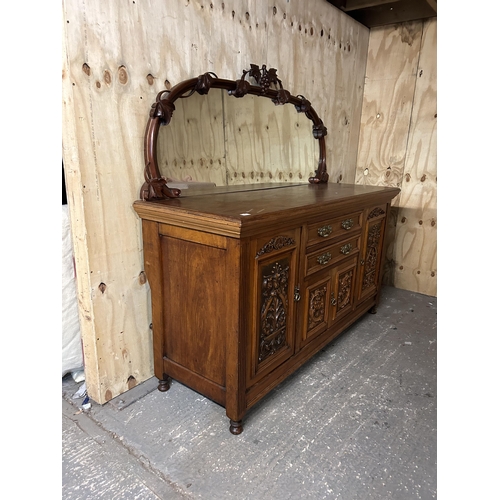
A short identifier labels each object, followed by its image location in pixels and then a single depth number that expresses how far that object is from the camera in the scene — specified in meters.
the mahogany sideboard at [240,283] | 1.35
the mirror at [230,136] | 1.58
